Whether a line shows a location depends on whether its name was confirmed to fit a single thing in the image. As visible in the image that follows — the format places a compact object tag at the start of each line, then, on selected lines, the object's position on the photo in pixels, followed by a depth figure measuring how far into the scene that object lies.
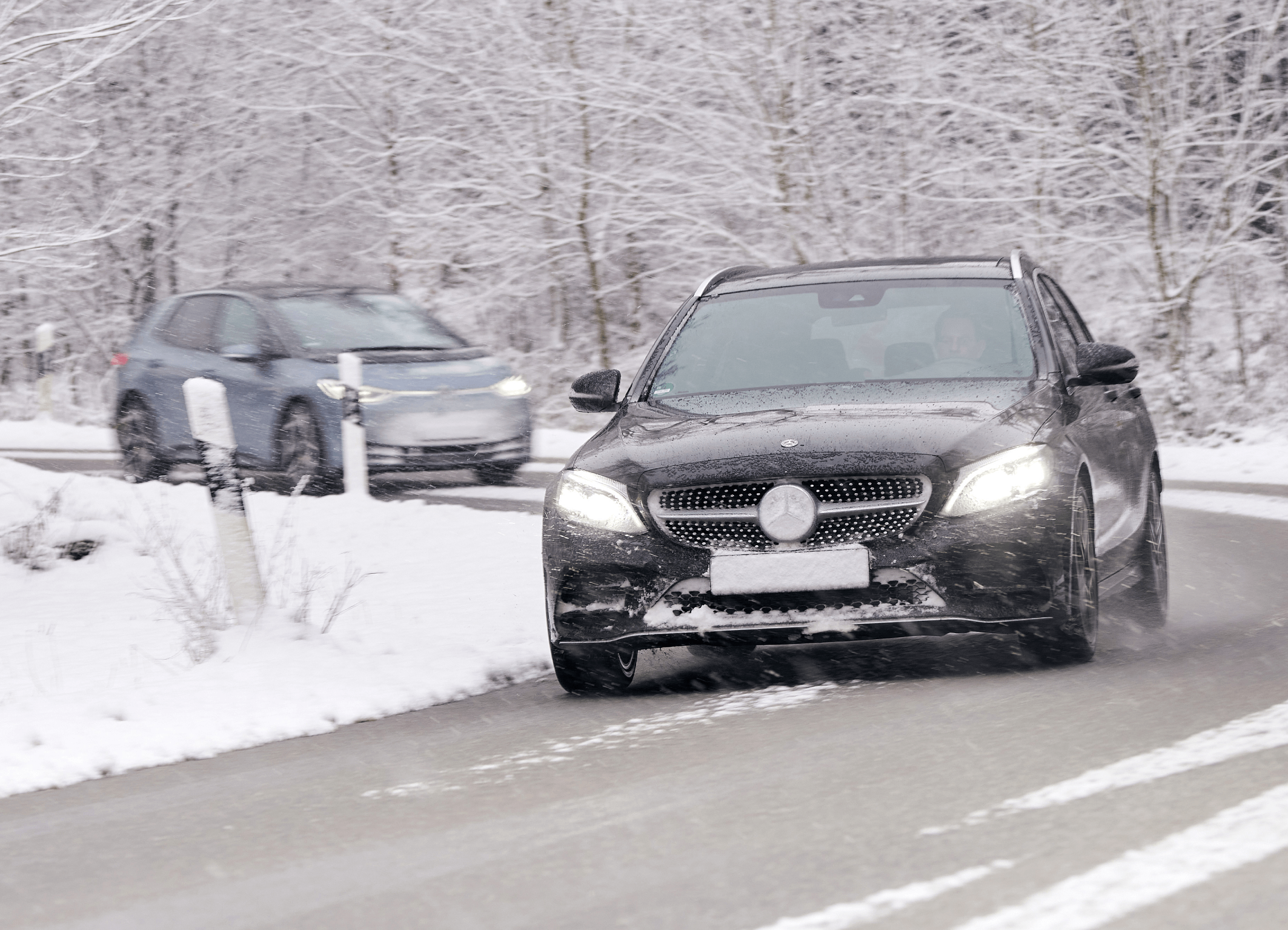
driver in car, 14.69
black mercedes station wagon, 12.41
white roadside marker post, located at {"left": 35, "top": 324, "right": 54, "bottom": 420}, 48.97
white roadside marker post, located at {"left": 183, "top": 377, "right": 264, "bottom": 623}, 15.37
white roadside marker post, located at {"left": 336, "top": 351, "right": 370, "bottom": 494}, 26.41
